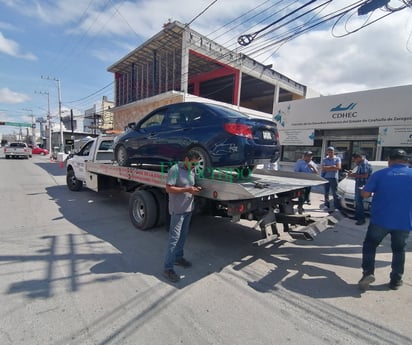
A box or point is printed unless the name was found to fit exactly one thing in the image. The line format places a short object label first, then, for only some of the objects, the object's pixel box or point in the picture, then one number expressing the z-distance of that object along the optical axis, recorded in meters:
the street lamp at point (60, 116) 29.37
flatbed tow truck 3.45
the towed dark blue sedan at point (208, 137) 4.02
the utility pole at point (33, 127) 57.55
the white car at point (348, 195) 6.03
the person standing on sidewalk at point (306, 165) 6.58
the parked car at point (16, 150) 24.66
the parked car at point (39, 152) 36.59
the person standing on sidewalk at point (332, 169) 6.69
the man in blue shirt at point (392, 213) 2.86
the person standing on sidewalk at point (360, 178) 5.66
